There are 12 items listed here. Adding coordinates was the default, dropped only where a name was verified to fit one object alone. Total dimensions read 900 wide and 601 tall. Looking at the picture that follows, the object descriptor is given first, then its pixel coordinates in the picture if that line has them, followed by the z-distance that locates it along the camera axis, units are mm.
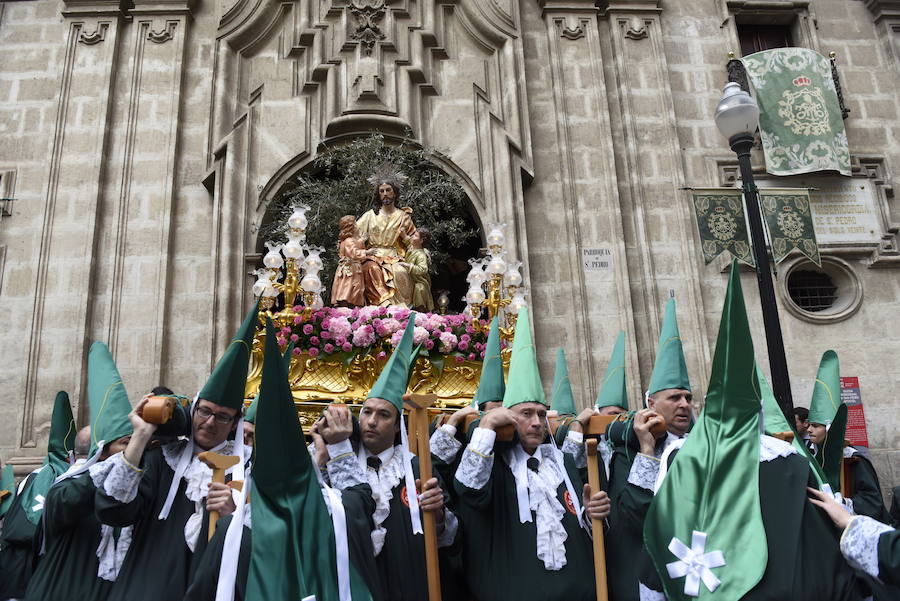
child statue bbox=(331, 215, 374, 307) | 8461
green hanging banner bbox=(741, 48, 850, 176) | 11281
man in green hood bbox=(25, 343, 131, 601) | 3488
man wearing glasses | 3330
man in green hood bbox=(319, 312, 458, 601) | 3523
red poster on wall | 10125
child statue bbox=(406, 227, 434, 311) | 8781
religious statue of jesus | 8594
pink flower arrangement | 7488
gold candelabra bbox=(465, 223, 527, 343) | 7781
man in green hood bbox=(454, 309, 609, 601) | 3629
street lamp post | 6695
